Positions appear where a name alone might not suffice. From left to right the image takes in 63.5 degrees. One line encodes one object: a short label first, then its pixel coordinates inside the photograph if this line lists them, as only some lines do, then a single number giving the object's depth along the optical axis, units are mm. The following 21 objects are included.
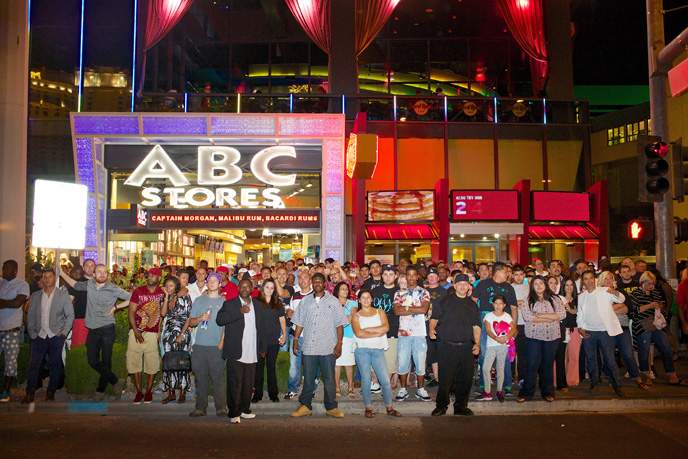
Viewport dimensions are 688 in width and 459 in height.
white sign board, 9773
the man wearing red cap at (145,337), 8961
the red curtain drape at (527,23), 22234
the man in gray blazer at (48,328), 9047
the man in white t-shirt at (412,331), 9078
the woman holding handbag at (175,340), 8703
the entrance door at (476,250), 22734
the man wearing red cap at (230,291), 8938
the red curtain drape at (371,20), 21281
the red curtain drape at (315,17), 20859
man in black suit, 7879
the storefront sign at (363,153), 16562
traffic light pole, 10828
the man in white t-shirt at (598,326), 9258
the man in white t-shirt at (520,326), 9898
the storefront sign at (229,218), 19625
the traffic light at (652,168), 9969
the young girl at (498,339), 8914
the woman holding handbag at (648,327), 9961
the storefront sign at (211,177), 19547
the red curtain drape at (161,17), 20391
